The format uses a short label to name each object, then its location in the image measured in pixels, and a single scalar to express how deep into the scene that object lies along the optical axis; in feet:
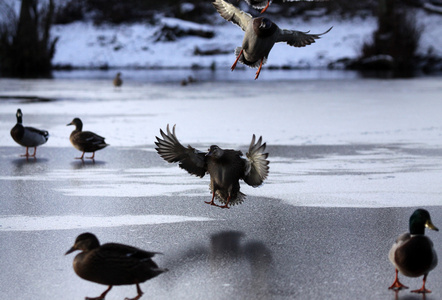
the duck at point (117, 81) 120.67
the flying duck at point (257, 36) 26.96
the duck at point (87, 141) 51.66
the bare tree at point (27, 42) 171.22
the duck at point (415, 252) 22.56
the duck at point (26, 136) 52.80
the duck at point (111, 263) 21.58
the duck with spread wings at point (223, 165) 32.83
